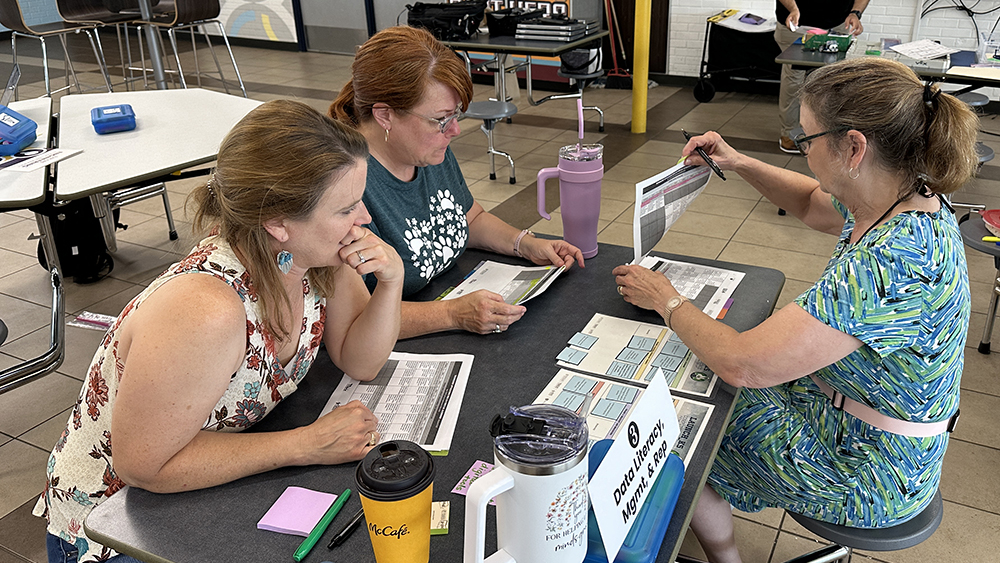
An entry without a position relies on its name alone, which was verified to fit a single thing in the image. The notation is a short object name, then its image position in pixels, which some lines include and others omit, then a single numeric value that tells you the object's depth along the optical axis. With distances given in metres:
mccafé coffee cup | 0.86
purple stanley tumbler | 1.80
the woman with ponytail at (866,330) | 1.29
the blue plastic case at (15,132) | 2.76
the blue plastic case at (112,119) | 2.99
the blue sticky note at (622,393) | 1.34
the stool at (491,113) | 4.87
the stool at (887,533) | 1.42
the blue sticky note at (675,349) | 1.50
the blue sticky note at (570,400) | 1.32
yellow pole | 5.87
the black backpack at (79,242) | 3.62
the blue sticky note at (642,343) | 1.52
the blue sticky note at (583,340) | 1.53
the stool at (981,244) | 2.61
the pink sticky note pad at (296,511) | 1.07
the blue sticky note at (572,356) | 1.47
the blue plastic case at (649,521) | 0.97
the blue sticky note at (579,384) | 1.37
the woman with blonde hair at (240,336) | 1.12
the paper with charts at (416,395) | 1.27
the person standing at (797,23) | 5.10
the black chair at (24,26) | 5.77
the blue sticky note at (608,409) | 1.29
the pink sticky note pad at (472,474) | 1.13
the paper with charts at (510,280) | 1.74
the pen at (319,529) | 1.02
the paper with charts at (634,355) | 1.41
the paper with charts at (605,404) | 1.25
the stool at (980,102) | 3.86
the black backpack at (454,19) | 5.44
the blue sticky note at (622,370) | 1.42
